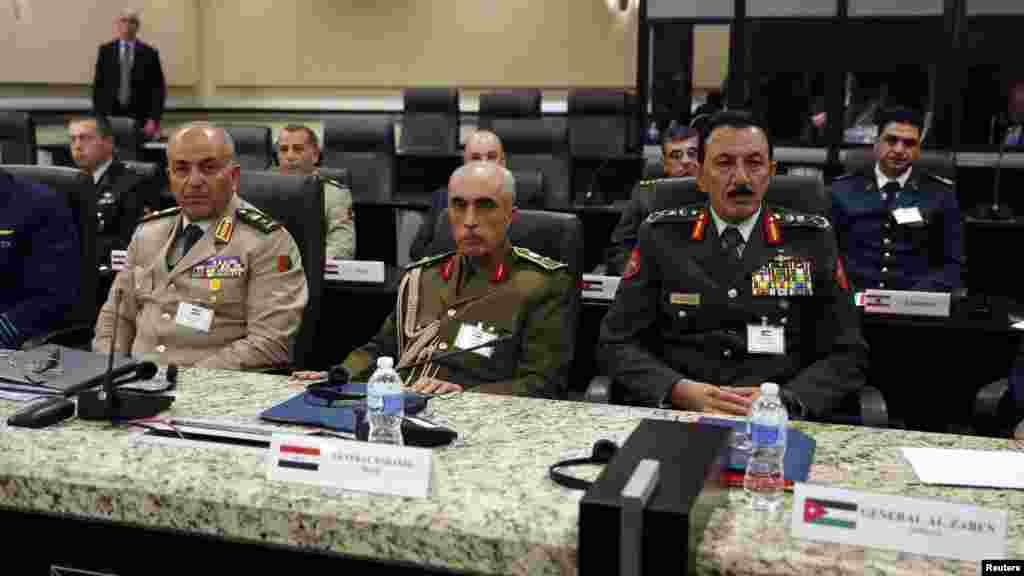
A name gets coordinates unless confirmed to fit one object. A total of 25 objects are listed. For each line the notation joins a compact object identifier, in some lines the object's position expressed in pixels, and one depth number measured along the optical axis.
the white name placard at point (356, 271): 3.55
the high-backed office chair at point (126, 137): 6.66
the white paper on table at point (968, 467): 1.38
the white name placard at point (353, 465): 1.30
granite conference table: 1.18
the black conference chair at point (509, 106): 6.92
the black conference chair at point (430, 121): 7.29
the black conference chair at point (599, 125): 7.10
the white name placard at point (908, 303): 3.07
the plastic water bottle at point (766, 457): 1.31
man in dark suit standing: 8.08
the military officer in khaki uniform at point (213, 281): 2.58
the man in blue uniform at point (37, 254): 2.79
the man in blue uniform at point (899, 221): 4.03
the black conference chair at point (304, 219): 2.61
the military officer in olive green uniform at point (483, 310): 2.45
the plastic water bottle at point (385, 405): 1.53
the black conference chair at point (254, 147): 6.15
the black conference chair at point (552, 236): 2.65
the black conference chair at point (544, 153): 6.02
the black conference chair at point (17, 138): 5.66
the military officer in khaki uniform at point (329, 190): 4.59
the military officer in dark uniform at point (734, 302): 2.39
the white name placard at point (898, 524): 1.11
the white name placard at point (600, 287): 3.30
